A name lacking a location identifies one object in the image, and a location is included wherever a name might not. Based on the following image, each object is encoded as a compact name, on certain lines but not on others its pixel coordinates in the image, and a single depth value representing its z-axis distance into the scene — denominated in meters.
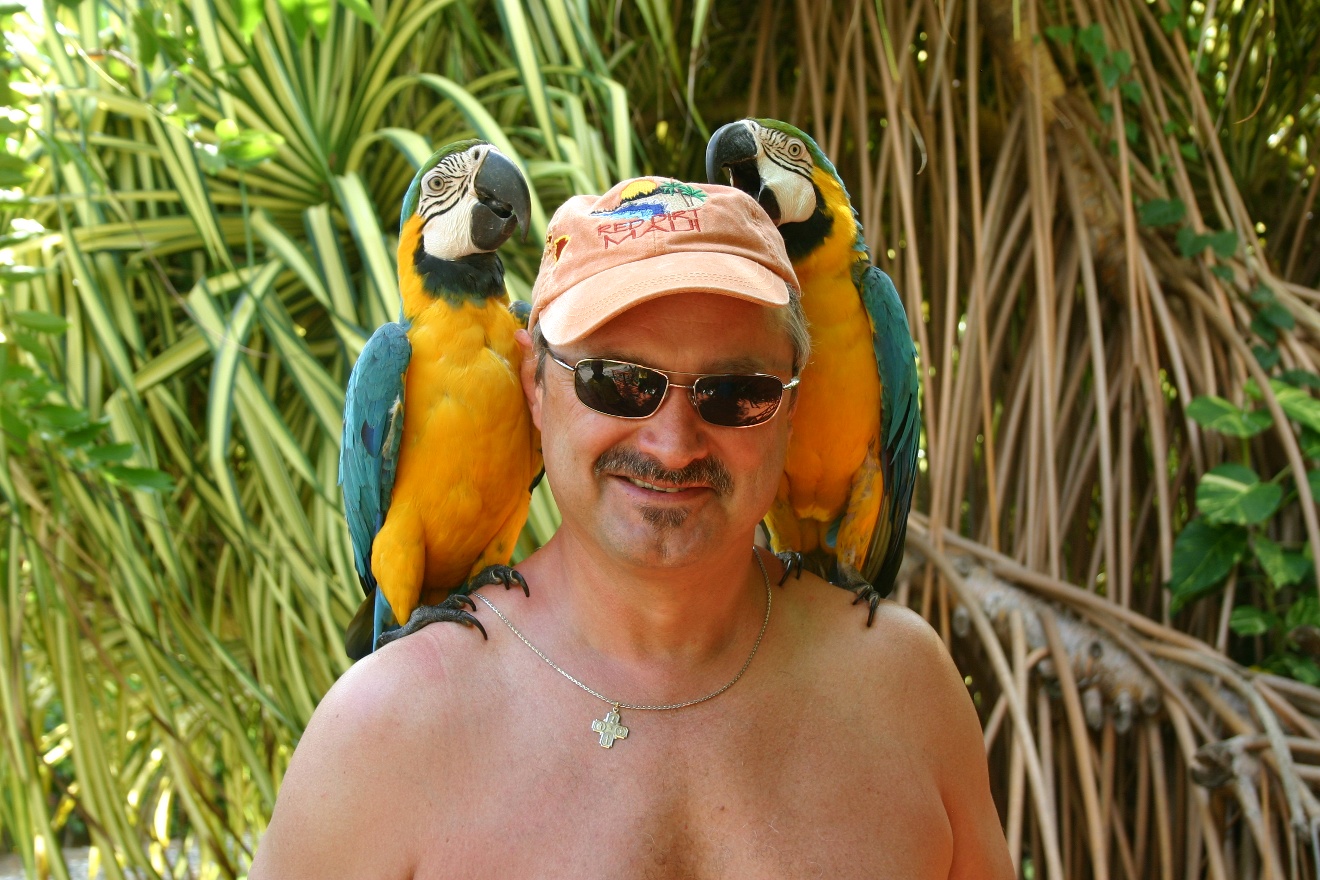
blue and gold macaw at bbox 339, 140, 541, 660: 1.33
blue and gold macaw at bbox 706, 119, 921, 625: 1.28
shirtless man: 1.00
